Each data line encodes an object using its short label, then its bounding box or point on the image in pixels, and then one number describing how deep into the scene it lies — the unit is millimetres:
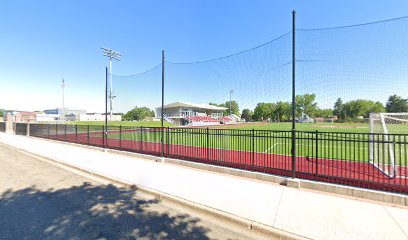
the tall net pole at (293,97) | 5531
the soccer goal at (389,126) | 6166
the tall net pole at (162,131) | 8616
